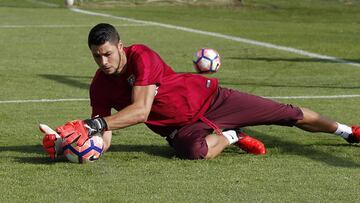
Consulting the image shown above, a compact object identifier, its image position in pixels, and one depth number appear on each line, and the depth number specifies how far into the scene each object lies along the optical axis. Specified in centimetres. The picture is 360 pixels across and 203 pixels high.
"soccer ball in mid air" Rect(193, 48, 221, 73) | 2820
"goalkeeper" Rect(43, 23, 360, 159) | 1587
